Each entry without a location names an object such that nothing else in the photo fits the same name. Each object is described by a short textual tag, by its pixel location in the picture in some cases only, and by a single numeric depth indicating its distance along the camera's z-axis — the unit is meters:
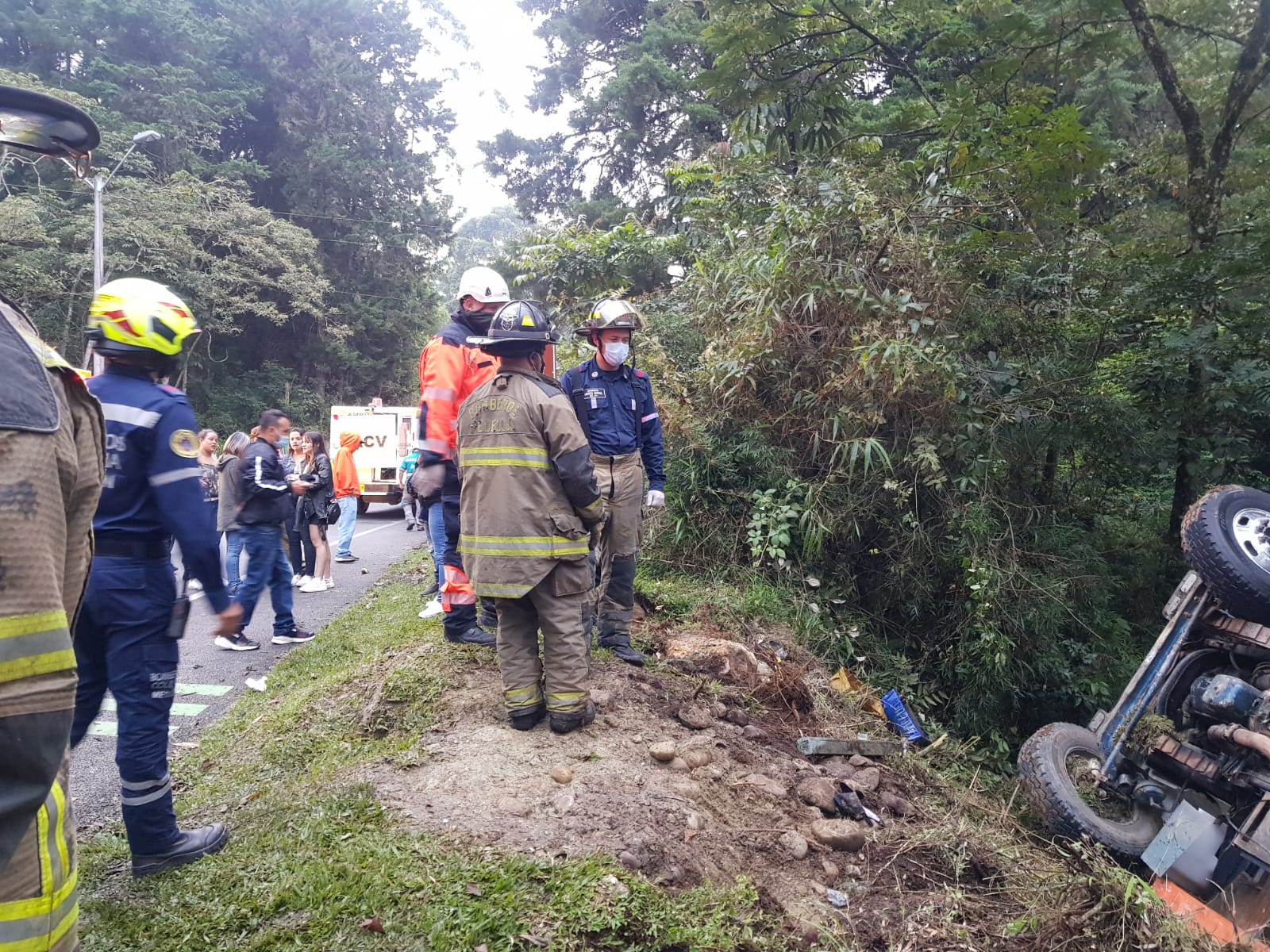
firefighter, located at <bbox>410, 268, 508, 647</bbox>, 4.55
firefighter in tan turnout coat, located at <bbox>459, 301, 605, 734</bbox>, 3.59
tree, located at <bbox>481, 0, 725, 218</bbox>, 18.17
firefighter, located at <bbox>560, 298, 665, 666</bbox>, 4.85
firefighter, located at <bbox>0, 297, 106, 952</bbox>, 1.17
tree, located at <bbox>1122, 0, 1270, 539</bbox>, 6.87
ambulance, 15.95
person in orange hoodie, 9.75
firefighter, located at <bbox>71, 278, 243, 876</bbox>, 2.69
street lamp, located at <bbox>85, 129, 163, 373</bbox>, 16.77
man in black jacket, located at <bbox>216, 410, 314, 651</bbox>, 6.02
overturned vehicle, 3.81
